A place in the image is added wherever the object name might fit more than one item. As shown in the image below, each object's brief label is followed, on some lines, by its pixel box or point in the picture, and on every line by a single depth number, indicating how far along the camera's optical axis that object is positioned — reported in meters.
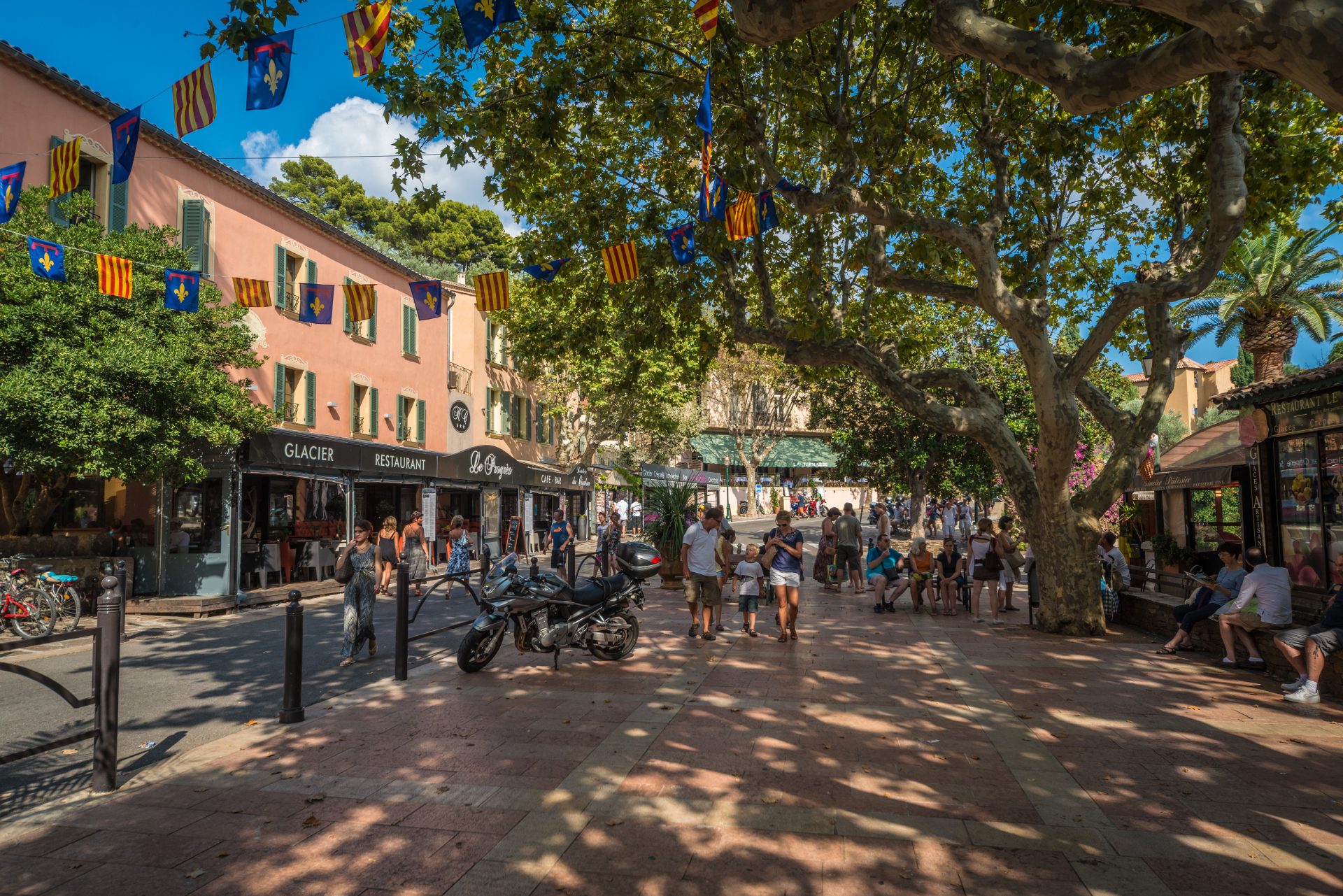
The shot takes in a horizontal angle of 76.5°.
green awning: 64.94
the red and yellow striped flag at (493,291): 12.46
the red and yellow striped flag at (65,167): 10.30
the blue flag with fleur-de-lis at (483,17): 6.87
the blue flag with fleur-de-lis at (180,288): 12.97
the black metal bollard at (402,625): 8.12
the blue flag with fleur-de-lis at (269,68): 7.32
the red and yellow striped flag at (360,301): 13.94
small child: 10.91
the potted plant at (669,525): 17.58
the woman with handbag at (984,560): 13.32
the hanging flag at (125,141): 8.79
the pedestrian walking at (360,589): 9.30
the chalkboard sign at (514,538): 25.75
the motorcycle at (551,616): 8.50
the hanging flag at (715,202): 10.21
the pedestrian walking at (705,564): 10.62
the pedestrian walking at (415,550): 14.95
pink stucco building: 15.31
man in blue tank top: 19.69
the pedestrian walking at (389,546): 10.54
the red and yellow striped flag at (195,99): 7.92
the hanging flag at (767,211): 10.83
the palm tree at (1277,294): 22.12
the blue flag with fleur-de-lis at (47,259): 11.51
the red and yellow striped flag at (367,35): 7.06
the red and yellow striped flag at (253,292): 13.84
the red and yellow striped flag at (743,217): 10.52
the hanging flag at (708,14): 7.44
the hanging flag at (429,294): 13.40
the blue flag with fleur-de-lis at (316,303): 14.48
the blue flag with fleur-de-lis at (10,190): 10.52
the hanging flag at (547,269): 12.33
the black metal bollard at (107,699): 5.04
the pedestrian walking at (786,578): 10.38
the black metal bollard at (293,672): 6.64
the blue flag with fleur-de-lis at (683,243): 11.82
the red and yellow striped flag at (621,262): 11.66
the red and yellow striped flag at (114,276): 12.12
